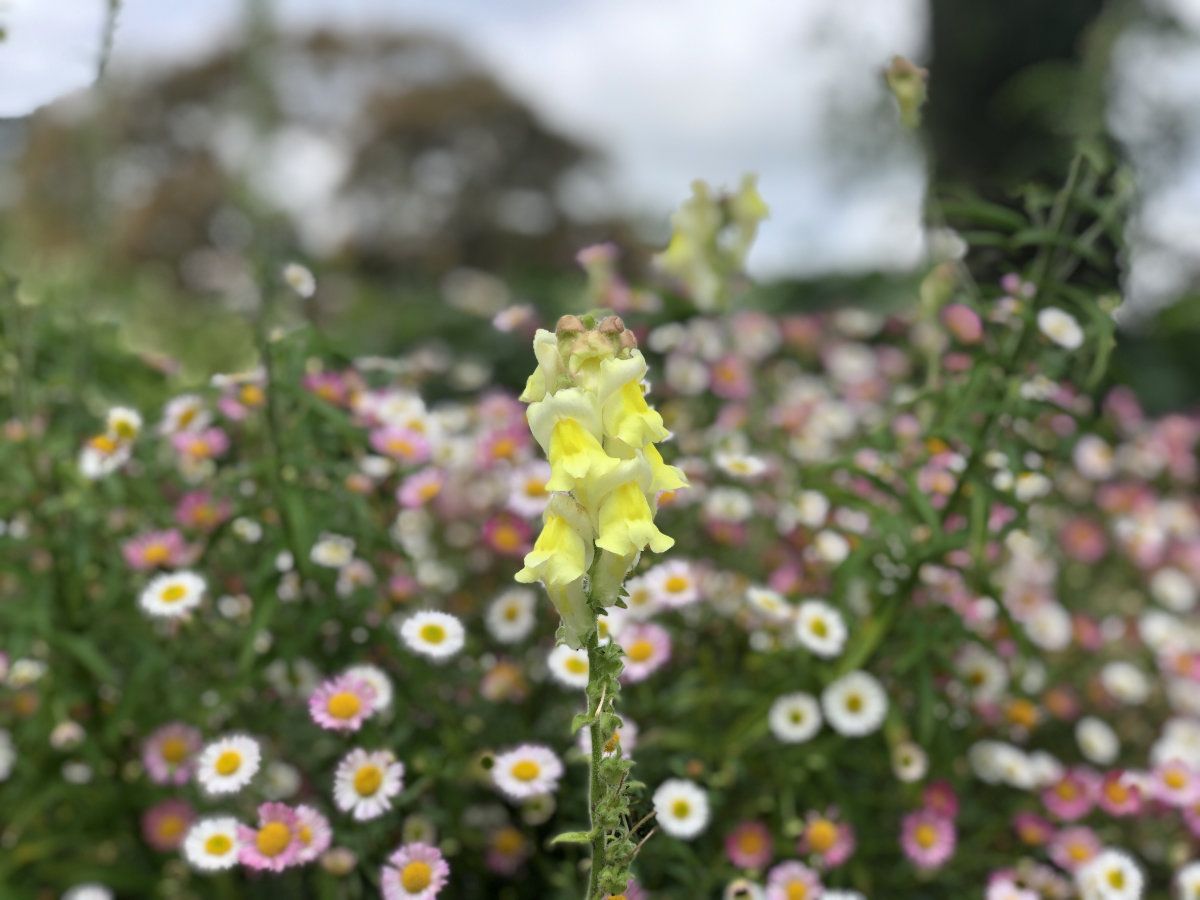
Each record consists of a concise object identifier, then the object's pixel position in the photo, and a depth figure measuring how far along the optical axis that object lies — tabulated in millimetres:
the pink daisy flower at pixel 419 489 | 441
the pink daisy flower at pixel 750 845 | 396
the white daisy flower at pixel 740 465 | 453
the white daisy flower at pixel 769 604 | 421
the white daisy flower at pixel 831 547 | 483
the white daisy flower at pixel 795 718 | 409
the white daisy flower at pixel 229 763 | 336
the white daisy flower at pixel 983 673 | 477
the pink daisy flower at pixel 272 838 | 319
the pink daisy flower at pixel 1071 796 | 449
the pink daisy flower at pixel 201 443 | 436
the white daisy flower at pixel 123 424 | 417
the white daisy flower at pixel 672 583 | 410
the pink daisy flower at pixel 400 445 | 427
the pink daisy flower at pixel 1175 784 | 456
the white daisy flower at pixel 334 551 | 403
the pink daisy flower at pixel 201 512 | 438
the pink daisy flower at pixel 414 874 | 313
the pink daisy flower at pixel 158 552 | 425
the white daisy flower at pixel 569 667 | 378
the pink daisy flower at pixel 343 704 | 344
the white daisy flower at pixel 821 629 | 418
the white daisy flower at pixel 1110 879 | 406
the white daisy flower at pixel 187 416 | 424
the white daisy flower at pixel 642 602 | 422
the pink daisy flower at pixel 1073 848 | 433
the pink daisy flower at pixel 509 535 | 472
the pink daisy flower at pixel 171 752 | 414
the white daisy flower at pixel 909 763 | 417
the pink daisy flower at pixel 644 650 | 393
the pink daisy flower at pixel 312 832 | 324
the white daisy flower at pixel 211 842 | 330
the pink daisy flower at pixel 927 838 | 407
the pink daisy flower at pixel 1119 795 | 435
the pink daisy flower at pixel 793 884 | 376
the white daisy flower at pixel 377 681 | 361
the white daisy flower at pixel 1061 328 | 405
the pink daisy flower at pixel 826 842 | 393
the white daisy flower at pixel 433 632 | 364
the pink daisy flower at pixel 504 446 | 482
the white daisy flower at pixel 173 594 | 384
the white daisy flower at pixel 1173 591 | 689
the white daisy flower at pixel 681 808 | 369
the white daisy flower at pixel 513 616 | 441
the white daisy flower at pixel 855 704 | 411
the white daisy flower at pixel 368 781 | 336
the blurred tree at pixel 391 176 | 10161
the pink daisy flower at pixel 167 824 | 429
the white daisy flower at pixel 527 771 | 343
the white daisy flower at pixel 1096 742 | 512
